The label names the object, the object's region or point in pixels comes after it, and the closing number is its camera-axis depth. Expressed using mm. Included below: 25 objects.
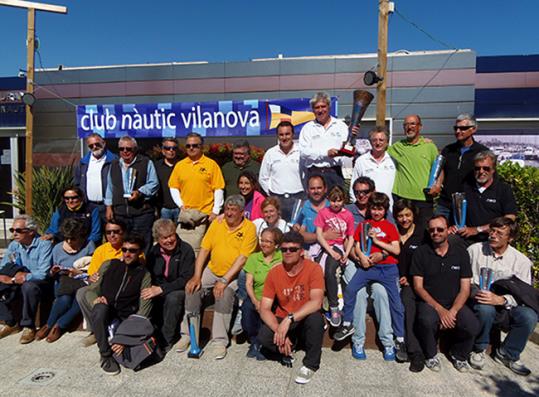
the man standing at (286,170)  4520
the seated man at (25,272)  4031
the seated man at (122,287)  3543
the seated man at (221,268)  3688
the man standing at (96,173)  4828
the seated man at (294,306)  3230
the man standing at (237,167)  4871
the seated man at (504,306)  3322
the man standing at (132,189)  4672
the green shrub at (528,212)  4449
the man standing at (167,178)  4906
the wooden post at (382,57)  6160
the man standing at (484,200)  3754
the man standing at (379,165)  4203
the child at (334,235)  3660
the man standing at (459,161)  4027
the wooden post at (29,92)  6617
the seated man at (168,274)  3709
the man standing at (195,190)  4637
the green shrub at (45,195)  7660
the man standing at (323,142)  4402
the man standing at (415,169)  4156
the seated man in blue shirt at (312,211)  3953
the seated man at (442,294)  3328
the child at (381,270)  3518
